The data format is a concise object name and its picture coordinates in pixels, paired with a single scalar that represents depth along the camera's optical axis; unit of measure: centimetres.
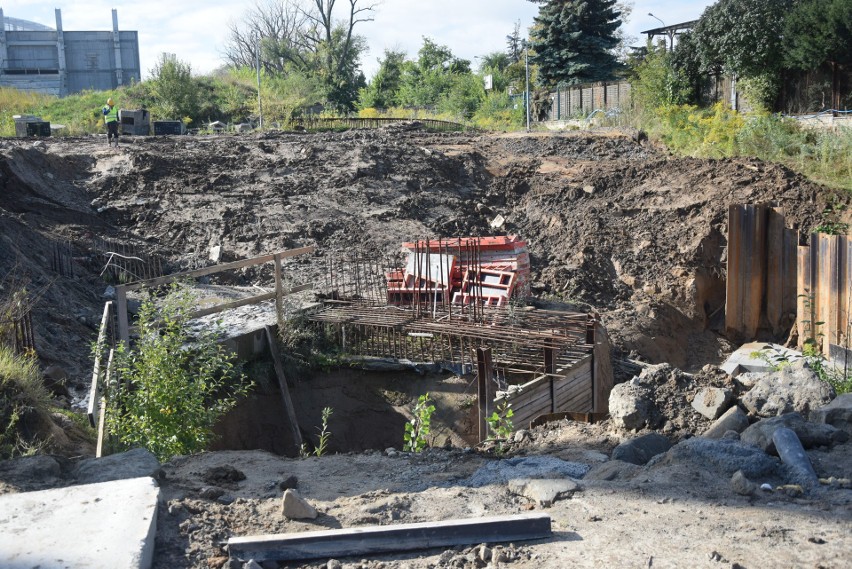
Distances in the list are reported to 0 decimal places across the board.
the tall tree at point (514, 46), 6109
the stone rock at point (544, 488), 459
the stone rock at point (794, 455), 473
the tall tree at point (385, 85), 5178
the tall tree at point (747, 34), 2345
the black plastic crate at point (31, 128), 2738
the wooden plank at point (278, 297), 1126
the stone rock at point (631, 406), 649
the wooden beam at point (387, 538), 385
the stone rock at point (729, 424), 596
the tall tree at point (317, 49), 5619
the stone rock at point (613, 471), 501
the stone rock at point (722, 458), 484
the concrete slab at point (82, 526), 361
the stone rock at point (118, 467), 487
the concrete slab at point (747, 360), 1161
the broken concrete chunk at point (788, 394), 646
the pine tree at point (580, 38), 3688
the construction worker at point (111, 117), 2305
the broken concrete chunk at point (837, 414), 575
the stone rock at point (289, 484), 507
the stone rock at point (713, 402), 643
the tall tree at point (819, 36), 2175
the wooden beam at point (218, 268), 948
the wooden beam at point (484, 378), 962
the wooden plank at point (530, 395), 895
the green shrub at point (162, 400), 666
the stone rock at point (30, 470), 484
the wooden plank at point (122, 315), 891
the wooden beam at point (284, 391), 1037
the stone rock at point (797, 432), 531
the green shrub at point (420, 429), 670
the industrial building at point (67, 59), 5969
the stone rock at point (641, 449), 546
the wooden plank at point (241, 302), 976
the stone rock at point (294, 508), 440
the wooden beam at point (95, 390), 754
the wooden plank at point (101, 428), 647
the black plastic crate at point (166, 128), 2941
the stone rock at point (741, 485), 450
